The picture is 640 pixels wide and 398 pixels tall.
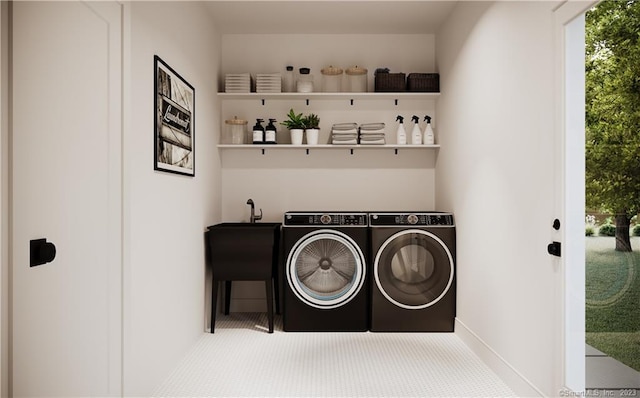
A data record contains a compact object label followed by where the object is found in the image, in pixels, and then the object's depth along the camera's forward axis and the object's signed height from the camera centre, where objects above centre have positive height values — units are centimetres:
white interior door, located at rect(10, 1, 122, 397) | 151 +1
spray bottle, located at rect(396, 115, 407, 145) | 421 +57
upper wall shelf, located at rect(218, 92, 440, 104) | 415 +93
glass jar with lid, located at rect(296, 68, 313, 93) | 418 +103
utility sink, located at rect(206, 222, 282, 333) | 361 -44
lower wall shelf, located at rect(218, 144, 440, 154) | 412 +46
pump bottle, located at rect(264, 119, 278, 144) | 418 +57
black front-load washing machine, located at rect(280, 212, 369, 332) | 371 -60
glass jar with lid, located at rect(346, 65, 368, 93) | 424 +109
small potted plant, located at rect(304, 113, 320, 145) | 419 +63
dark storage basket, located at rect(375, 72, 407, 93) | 419 +105
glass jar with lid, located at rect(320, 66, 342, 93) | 427 +109
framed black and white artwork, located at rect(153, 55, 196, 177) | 257 +47
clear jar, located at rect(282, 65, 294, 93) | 436 +110
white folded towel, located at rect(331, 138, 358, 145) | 418 +51
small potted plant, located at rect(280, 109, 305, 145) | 417 +65
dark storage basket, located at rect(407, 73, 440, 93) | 417 +104
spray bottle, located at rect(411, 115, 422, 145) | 421 +57
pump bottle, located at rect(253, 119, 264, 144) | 416 +58
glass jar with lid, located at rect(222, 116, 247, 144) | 421 +63
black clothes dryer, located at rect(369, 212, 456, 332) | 369 -60
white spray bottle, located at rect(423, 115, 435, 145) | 420 +56
